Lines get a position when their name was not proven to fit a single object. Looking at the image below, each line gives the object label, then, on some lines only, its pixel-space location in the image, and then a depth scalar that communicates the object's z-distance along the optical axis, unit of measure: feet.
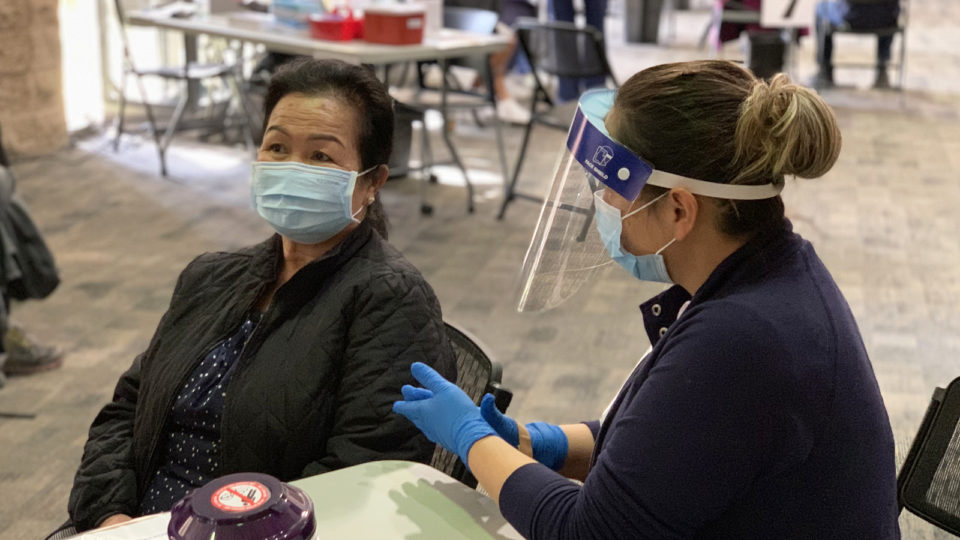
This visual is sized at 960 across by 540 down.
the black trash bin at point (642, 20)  33.68
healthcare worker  4.19
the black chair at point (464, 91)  18.26
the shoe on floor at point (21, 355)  12.17
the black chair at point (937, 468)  5.82
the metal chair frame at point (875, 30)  26.00
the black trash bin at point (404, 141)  16.96
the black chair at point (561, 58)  17.28
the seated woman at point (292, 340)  5.86
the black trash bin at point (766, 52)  21.93
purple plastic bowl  3.79
